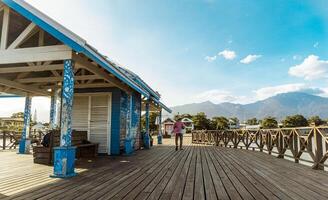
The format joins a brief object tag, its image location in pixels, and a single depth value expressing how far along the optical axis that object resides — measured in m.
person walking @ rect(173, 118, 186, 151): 10.28
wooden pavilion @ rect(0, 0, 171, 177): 4.50
